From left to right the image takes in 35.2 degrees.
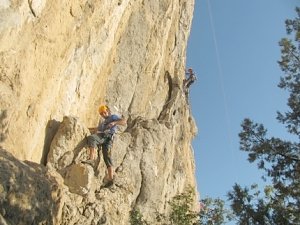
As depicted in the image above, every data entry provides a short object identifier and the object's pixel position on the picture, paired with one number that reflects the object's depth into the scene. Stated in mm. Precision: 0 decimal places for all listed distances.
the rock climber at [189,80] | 29594
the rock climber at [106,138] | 14070
